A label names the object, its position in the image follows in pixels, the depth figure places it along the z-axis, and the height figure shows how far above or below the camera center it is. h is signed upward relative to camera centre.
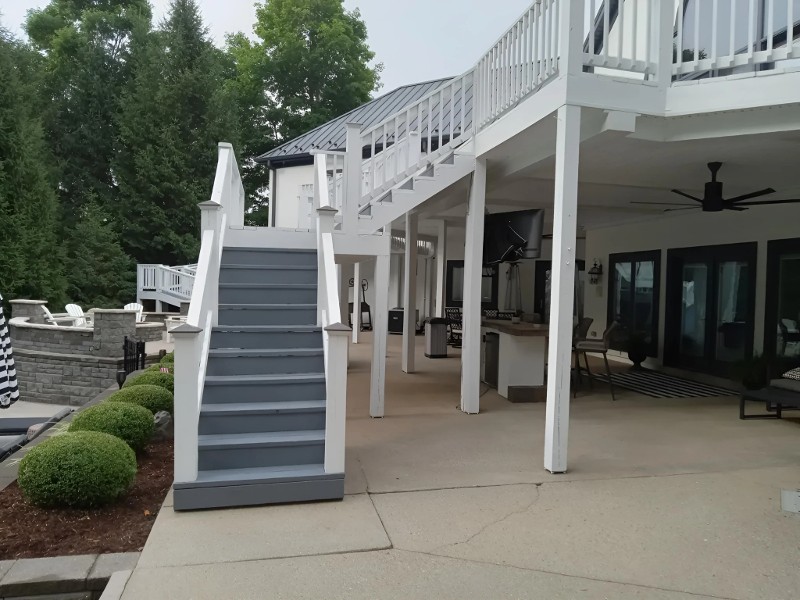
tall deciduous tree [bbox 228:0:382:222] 25.95 +9.75
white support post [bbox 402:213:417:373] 8.87 +0.09
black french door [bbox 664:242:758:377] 7.96 -0.08
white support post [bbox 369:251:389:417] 6.14 -0.56
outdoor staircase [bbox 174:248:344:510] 3.70 -0.84
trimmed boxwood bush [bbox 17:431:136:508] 3.42 -1.14
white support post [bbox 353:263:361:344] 12.14 -0.11
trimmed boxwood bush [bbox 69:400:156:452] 4.30 -1.04
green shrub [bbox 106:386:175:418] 5.08 -1.00
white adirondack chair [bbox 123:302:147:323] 14.36 -0.59
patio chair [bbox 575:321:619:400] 7.41 -0.62
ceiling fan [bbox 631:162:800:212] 6.10 +1.10
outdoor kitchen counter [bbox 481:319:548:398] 7.02 -0.73
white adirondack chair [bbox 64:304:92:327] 13.20 -0.78
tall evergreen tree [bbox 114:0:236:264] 21.95 +5.72
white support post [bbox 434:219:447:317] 10.70 +0.54
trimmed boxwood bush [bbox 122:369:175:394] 5.83 -0.96
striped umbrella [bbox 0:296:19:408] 4.82 -0.78
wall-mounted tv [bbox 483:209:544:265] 6.81 +0.74
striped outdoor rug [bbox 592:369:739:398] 7.75 -1.23
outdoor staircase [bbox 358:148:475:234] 6.07 +1.09
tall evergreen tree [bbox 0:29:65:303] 15.09 +1.97
